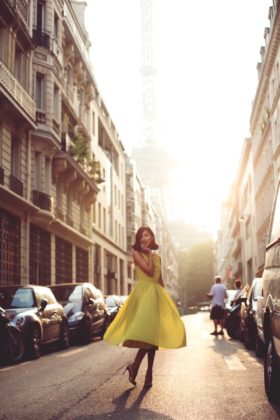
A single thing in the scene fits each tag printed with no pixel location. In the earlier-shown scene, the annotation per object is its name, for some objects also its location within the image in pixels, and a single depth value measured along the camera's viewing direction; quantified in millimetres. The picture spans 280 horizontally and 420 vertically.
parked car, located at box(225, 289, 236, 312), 25606
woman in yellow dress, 6977
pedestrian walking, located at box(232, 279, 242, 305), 18844
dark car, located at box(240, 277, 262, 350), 13266
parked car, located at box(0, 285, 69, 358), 12711
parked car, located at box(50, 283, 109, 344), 17281
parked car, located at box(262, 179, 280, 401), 5863
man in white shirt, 19094
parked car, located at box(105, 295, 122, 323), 24809
